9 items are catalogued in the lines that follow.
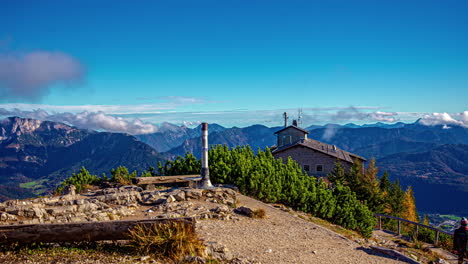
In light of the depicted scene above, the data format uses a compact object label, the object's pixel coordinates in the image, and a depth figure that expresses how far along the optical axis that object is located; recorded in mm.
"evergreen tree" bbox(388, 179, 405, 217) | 65300
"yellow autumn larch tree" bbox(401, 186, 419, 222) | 76062
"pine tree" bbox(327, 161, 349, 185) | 52719
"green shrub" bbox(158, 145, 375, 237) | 23172
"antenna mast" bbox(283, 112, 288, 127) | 75312
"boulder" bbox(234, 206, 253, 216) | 16266
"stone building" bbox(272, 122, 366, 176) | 62562
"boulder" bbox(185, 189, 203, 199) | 18453
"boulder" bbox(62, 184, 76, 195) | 20194
